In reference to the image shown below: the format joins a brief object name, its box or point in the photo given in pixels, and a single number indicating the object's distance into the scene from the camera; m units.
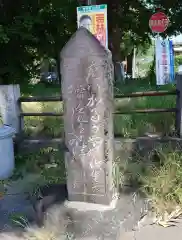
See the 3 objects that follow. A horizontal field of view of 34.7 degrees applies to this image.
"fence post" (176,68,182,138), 4.77
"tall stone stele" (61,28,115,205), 2.99
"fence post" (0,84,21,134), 5.09
